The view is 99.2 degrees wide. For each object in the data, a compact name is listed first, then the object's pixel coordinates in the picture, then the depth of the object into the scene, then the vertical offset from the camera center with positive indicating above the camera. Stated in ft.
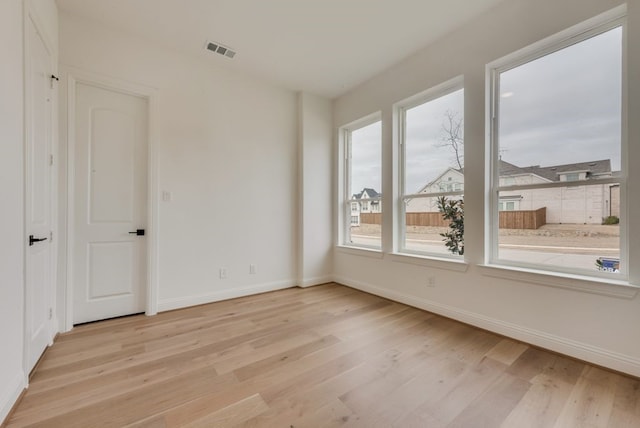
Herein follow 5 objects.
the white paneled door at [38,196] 5.85 +0.40
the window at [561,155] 6.64 +1.62
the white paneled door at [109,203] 8.74 +0.32
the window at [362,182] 12.84 +1.59
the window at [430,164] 9.80 +1.92
